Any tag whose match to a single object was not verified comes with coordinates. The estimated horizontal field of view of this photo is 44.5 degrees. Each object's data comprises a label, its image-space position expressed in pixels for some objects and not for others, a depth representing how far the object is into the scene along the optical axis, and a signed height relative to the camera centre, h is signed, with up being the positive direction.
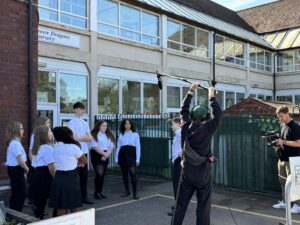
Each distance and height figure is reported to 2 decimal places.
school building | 12.23 +2.76
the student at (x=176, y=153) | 6.33 -0.64
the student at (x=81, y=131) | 7.42 -0.29
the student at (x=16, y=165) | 5.68 -0.77
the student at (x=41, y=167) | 5.59 -0.78
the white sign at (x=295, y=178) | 4.97 -0.83
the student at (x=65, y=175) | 5.15 -0.83
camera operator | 6.29 -0.43
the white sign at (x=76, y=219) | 2.66 -0.77
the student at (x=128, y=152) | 7.93 -0.77
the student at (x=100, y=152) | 7.79 -0.75
